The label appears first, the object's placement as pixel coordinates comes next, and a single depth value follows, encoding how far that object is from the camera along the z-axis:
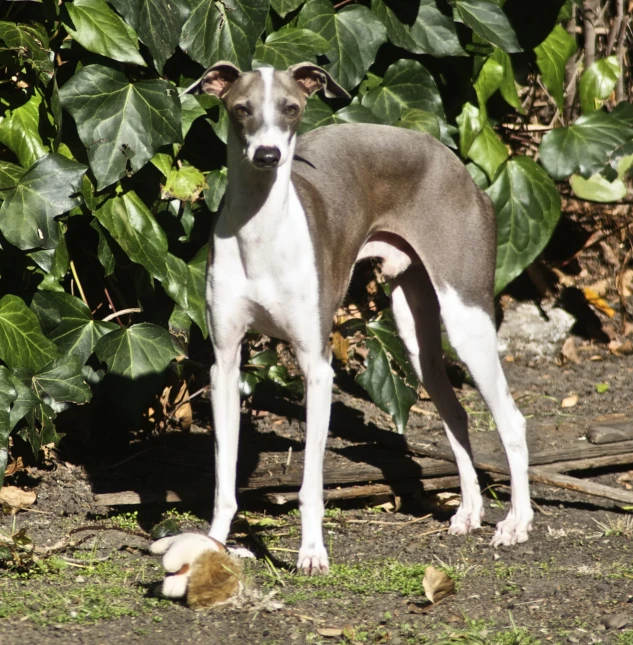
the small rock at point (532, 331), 13.66
